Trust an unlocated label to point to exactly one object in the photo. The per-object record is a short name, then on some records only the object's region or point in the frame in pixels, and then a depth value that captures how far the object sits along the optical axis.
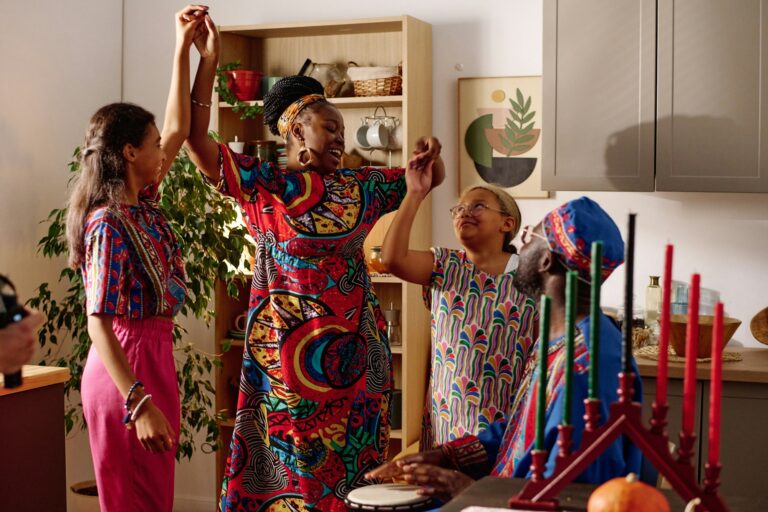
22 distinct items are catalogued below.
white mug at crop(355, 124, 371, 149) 3.97
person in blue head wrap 1.54
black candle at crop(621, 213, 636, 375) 1.22
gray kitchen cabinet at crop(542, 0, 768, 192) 3.29
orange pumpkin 1.15
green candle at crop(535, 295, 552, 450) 1.26
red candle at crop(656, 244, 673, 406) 1.25
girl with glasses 2.43
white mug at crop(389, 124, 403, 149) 3.99
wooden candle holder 1.26
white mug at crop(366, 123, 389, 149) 3.92
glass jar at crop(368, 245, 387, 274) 3.91
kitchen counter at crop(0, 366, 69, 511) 2.54
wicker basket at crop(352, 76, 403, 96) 3.86
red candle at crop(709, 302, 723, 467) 1.21
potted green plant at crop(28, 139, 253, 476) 3.71
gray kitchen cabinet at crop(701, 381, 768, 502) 3.14
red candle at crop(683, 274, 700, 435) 1.22
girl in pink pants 2.17
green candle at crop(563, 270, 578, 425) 1.24
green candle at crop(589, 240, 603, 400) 1.23
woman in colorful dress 2.33
